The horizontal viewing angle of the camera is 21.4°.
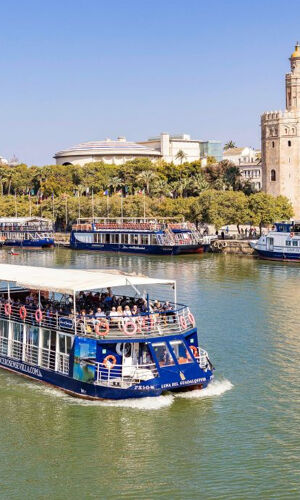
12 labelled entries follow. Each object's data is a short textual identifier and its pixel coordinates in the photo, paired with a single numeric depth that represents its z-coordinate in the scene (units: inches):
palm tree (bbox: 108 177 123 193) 6275.6
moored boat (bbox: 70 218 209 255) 4121.6
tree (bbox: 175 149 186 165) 7180.1
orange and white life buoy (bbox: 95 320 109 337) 1216.7
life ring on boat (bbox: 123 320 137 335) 1220.4
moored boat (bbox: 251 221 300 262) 3587.6
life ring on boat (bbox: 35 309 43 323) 1334.2
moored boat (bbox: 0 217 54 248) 4943.4
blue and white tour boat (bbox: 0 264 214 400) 1213.7
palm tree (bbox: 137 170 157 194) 6008.9
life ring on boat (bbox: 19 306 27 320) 1376.2
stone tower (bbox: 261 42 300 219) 4975.4
